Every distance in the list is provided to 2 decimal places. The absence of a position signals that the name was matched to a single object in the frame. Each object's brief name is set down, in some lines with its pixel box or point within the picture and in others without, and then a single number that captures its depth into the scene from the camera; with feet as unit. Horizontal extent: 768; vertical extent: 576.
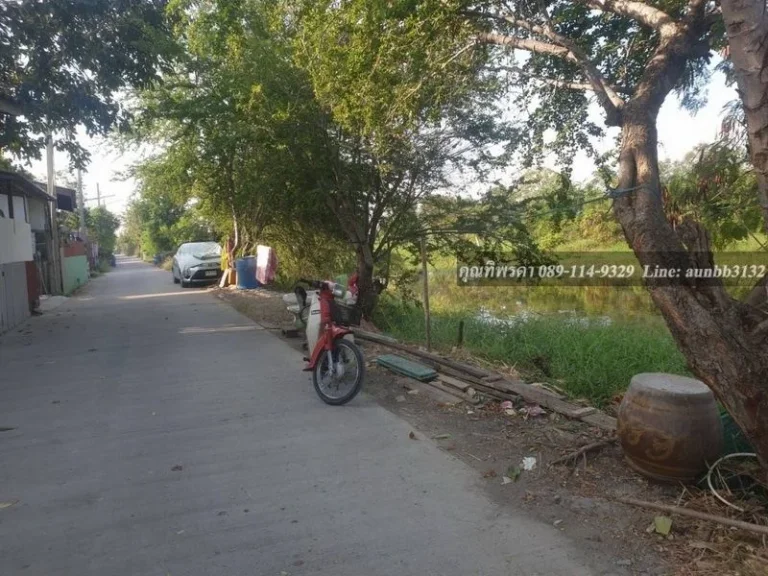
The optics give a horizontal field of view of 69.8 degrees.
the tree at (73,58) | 28.45
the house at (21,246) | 33.94
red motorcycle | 16.98
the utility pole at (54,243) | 56.29
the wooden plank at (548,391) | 16.39
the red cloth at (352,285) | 18.54
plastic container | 53.67
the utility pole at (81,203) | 101.55
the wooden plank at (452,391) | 16.98
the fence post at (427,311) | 22.67
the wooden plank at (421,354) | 18.86
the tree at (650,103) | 9.96
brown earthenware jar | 10.87
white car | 62.69
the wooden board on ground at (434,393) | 17.15
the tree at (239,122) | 29.55
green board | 19.08
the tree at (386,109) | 21.83
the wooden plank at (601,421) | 13.93
